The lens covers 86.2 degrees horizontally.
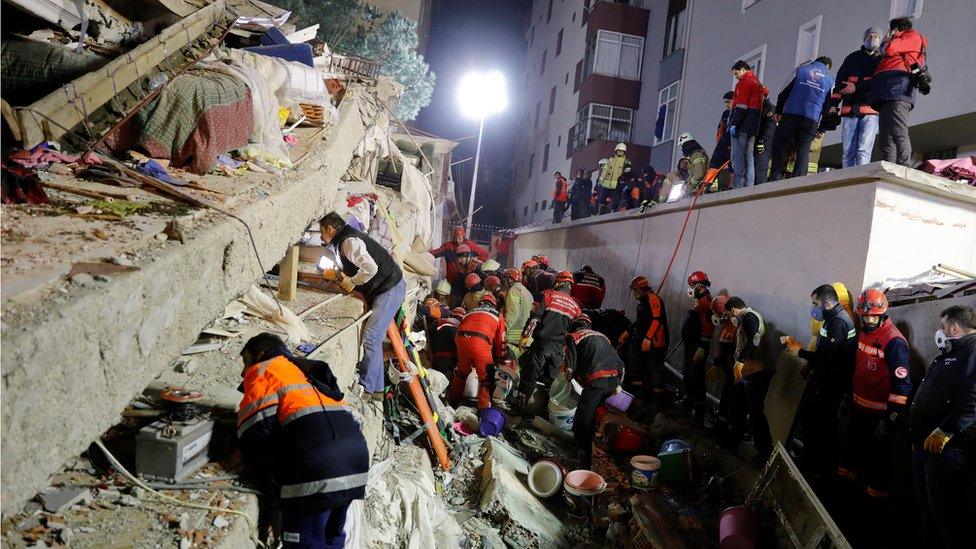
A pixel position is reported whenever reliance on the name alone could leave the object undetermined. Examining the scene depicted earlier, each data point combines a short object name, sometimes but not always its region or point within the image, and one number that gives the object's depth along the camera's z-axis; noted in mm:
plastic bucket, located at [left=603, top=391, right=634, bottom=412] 6664
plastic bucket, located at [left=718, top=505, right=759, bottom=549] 4159
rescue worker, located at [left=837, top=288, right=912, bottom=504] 4254
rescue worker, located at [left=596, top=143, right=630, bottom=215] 12602
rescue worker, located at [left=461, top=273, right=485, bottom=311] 8695
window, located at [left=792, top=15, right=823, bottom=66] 10672
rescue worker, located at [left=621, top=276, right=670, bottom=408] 7277
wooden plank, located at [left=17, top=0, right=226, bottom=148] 3400
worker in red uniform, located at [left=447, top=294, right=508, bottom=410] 6973
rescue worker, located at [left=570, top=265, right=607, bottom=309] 9836
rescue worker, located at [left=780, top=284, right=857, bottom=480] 4738
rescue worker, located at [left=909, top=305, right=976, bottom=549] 3547
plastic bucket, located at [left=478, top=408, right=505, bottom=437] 6406
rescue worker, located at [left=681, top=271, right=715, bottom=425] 6641
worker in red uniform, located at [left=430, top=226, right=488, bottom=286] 10953
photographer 5504
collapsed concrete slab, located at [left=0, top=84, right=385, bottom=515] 1680
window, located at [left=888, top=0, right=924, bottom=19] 8500
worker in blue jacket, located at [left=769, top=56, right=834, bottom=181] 6398
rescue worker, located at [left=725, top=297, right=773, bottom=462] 5574
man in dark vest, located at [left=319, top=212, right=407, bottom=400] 5215
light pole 20312
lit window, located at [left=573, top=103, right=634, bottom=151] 21312
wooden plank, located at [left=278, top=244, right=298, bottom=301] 5109
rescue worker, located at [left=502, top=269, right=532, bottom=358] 7918
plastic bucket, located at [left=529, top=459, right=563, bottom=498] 5629
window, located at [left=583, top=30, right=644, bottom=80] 21156
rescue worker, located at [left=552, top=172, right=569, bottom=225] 17156
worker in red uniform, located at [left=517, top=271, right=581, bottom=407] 6867
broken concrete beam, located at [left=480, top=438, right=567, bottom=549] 4965
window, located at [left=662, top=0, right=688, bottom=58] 17438
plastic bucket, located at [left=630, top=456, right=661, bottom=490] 5449
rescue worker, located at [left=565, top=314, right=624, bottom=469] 6207
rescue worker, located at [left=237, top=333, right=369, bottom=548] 2615
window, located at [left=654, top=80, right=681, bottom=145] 16438
